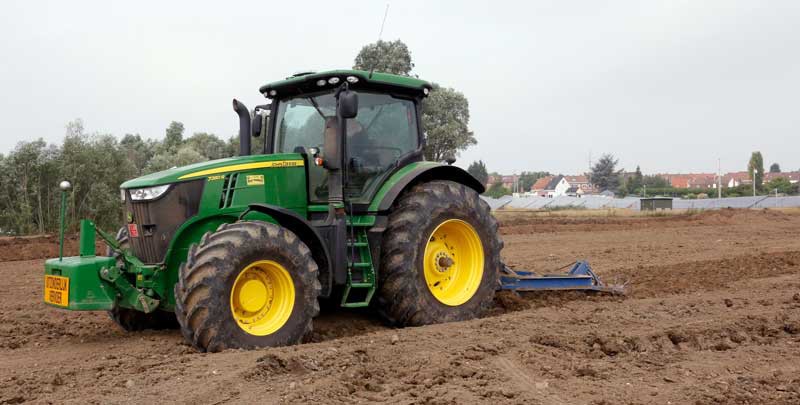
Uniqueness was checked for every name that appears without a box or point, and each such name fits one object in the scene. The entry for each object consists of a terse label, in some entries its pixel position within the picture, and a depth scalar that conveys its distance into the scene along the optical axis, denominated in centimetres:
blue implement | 831
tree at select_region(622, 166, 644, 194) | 9226
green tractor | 583
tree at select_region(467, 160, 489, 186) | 8750
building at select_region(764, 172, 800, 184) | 11892
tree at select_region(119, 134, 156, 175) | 3789
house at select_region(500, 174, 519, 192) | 16656
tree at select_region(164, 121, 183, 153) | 5054
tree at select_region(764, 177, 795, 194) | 7344
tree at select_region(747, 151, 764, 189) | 10800
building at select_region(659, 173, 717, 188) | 12631
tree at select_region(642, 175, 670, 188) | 9919
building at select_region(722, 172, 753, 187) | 12418
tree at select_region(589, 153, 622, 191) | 9750
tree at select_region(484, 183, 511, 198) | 9244
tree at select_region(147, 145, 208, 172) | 3412
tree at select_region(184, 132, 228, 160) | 4178
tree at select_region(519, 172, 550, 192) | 14273
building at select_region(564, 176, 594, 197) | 13842
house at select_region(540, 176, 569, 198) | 13112
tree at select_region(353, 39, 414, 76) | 3128
